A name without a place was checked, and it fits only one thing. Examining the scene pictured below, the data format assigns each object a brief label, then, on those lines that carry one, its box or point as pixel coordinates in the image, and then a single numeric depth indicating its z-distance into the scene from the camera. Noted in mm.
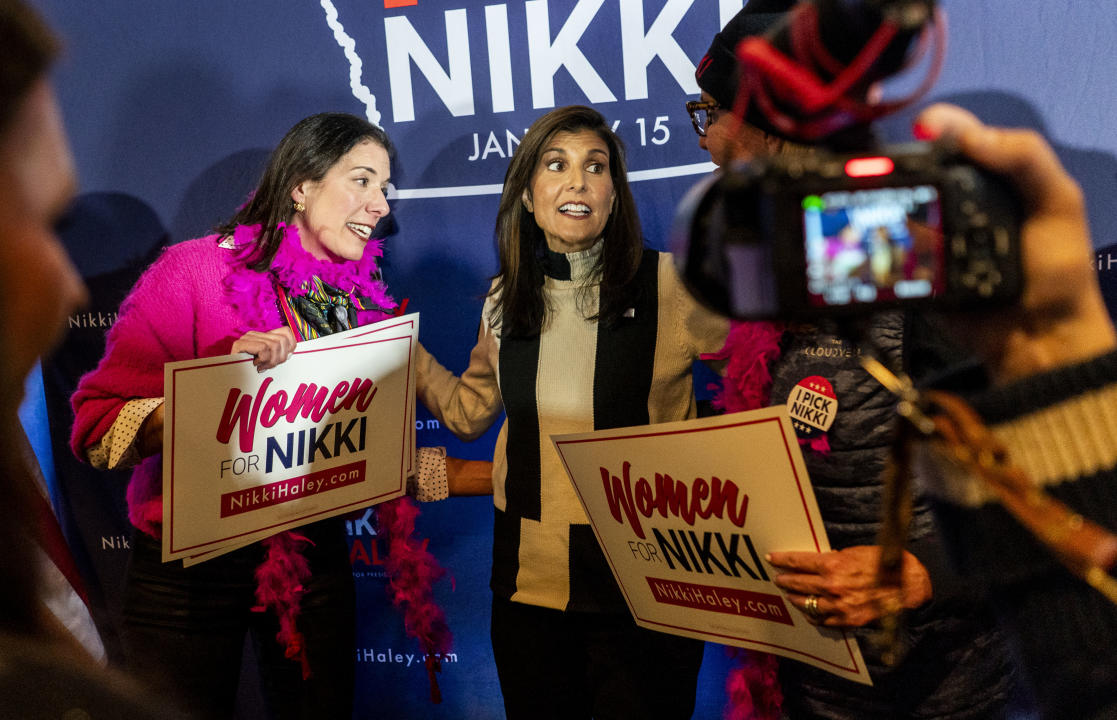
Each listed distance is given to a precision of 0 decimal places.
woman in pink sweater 1812
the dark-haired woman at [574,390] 1749
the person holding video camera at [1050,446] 619
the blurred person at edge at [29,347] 457
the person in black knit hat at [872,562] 1248
